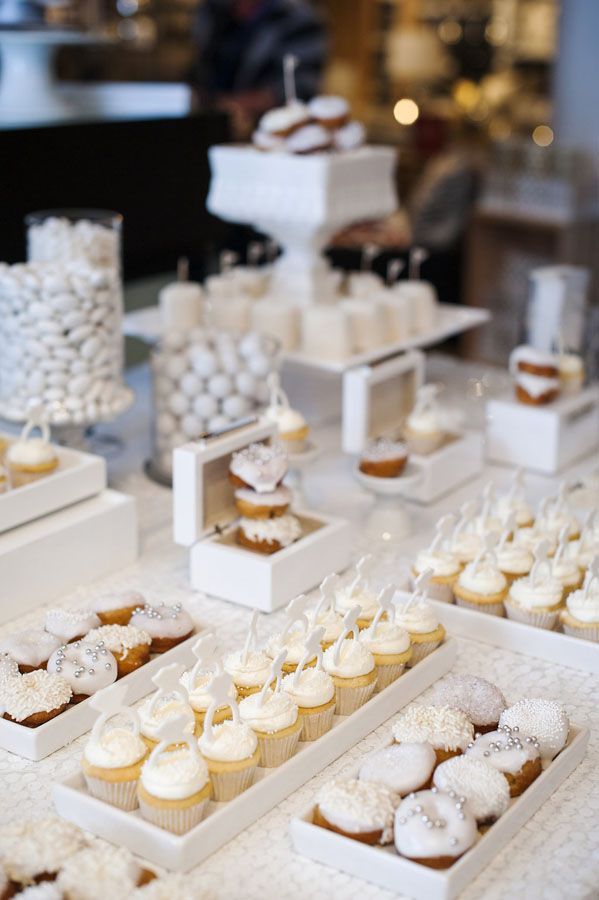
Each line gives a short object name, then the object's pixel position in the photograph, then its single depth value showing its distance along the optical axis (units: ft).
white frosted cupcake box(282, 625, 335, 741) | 4.26
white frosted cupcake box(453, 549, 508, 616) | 5.32
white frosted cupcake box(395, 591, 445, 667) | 4.89
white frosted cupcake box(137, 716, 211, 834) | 3.71
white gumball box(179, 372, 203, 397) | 6.63
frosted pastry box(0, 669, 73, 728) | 4.35
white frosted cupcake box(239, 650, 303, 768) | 4.09
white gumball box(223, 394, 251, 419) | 6.62
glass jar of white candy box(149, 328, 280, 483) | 6.63
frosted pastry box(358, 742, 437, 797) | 3.89
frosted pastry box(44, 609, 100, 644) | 4.83
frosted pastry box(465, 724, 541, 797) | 4.03
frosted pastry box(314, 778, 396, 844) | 3.70
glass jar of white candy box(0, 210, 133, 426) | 6.23
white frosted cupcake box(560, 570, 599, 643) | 5.11
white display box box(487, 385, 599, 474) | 7.39
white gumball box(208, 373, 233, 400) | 6.59
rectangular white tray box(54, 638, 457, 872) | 3.73
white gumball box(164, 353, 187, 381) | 6.66
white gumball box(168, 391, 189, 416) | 6.70
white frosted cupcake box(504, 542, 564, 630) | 5.21
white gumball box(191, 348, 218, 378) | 6.59
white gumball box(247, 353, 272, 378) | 6.67
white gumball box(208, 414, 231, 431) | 6.65
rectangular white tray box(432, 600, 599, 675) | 5.10
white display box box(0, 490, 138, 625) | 5.44
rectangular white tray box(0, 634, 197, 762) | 4.32
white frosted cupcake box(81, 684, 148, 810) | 3.84
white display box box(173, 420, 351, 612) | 5.53
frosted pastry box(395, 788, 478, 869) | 3.62
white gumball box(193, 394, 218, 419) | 6.64
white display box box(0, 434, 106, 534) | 5.56
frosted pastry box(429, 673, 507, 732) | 4.36
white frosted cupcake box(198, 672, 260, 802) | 3.92
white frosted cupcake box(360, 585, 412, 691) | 4.66
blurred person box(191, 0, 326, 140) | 14.58
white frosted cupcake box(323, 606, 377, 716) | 4.47
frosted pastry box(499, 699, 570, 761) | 4.25
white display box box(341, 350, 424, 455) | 7.10
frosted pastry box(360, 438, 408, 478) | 6.49
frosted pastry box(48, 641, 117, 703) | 4.50
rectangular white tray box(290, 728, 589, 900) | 3.60
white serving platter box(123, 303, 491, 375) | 7.38
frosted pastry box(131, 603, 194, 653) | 4.91
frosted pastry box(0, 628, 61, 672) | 4.62
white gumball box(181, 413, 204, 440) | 6.70
